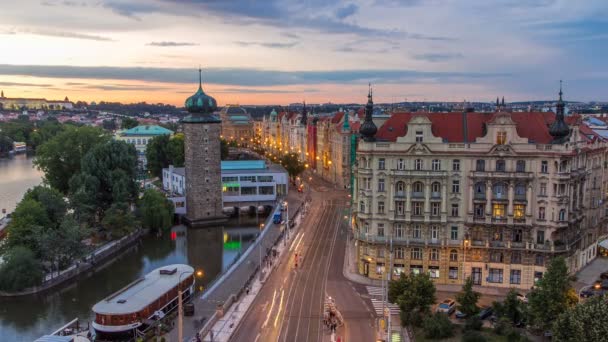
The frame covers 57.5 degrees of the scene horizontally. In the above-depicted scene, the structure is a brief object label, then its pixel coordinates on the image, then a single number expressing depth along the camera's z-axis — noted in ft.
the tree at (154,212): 288.92
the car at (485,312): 154.40
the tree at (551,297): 135.44
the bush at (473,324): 142.43
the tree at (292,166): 434.30
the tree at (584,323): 112.88
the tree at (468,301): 150.10
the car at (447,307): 159.19
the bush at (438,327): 138.82
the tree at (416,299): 148.97
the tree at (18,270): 193.16
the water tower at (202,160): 311.47
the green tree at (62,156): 363.56
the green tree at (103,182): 271.26
